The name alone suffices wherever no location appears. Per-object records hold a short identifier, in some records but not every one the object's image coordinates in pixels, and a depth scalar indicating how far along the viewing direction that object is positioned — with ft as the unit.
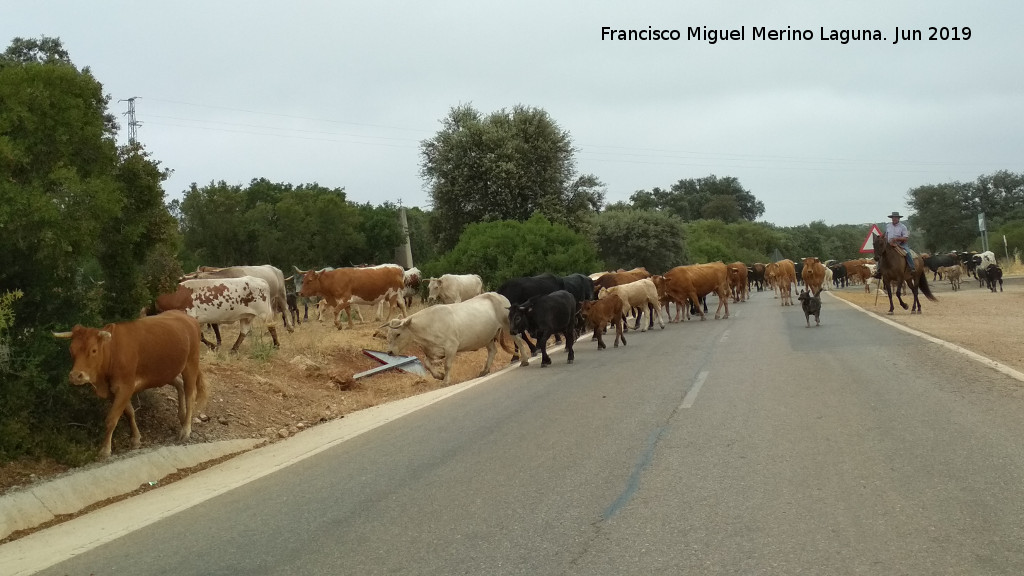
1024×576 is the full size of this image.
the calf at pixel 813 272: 114.83
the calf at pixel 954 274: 162.71
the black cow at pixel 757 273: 198.39
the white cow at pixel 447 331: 58.85
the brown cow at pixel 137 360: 32.81
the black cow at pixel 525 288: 77.61
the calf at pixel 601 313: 71.46
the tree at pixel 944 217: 307.17
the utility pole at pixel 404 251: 183.58
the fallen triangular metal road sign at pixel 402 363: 64.69
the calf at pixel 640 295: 88.43
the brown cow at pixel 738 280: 141.69
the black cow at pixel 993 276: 143.43
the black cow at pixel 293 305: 101.71
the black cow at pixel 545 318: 61.62
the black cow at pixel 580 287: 83.30
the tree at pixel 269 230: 160.56
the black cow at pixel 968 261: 193.26
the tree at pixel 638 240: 225.15
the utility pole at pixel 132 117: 137.73
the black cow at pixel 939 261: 169.27
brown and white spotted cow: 61.62
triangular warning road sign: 111.52
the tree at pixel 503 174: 160.25
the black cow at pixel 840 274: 214.69
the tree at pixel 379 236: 182.39
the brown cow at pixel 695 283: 102.32
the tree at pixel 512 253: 126.62
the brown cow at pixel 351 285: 95.40
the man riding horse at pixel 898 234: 90.12
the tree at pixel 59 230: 32.19
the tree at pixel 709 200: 484.33
